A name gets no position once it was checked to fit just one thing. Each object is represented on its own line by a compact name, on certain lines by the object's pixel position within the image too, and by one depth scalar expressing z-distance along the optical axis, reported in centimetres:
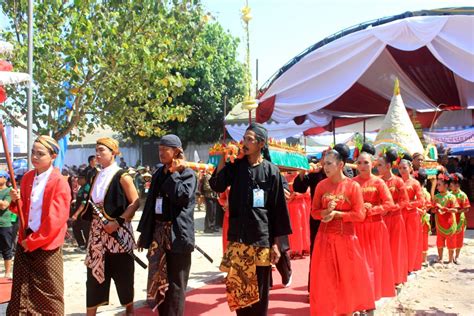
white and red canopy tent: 898
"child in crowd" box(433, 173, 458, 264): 858
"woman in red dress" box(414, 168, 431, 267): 808
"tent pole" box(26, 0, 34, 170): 709
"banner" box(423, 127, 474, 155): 1338
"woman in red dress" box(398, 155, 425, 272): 710
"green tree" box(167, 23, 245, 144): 2319
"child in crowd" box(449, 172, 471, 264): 863
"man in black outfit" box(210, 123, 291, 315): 409
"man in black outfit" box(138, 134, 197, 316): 436
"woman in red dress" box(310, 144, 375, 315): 468
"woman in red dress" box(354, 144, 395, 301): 545
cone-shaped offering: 858
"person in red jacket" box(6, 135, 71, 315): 420
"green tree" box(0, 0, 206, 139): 869
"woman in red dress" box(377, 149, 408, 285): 637
